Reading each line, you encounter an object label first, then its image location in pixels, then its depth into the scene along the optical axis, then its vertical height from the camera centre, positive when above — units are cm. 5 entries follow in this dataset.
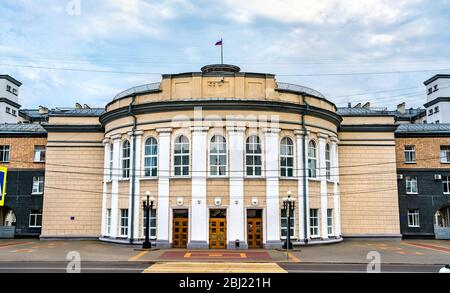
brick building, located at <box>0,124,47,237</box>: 3703 +176
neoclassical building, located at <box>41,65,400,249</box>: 2894 +178
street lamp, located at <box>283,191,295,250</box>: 2684 -78
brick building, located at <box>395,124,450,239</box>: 3734 +167
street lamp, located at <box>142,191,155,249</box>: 2722 -172
